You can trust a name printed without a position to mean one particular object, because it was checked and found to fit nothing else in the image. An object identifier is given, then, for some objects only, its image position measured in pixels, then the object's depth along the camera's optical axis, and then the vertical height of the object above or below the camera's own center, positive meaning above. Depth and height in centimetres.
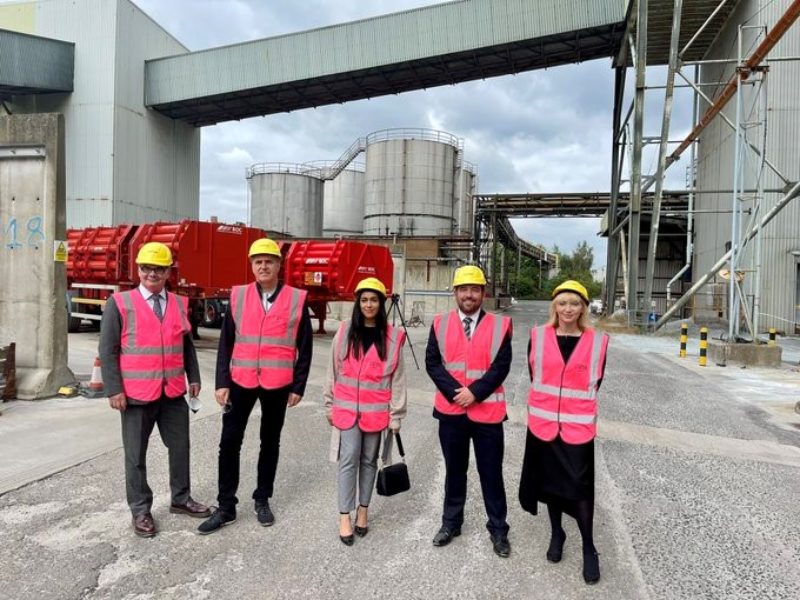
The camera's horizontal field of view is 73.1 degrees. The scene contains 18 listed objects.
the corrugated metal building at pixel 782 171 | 1928 +475
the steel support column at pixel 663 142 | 1714 +534
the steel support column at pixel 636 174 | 1884 +469
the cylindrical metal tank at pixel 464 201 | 3647 +638
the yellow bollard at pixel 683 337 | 1364 -93
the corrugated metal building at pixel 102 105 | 2280 +774
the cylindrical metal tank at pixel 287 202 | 3872 +626
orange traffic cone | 744 -136
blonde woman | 318 -72
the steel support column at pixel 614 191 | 2519 +504
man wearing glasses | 359 -60
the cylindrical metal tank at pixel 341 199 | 4322 +736
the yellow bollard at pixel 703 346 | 1217 -103
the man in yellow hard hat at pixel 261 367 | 375 -56
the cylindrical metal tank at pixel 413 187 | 3412 +669
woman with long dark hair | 356 -68
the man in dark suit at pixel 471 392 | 348 -63
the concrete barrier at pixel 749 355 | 1214 -119
